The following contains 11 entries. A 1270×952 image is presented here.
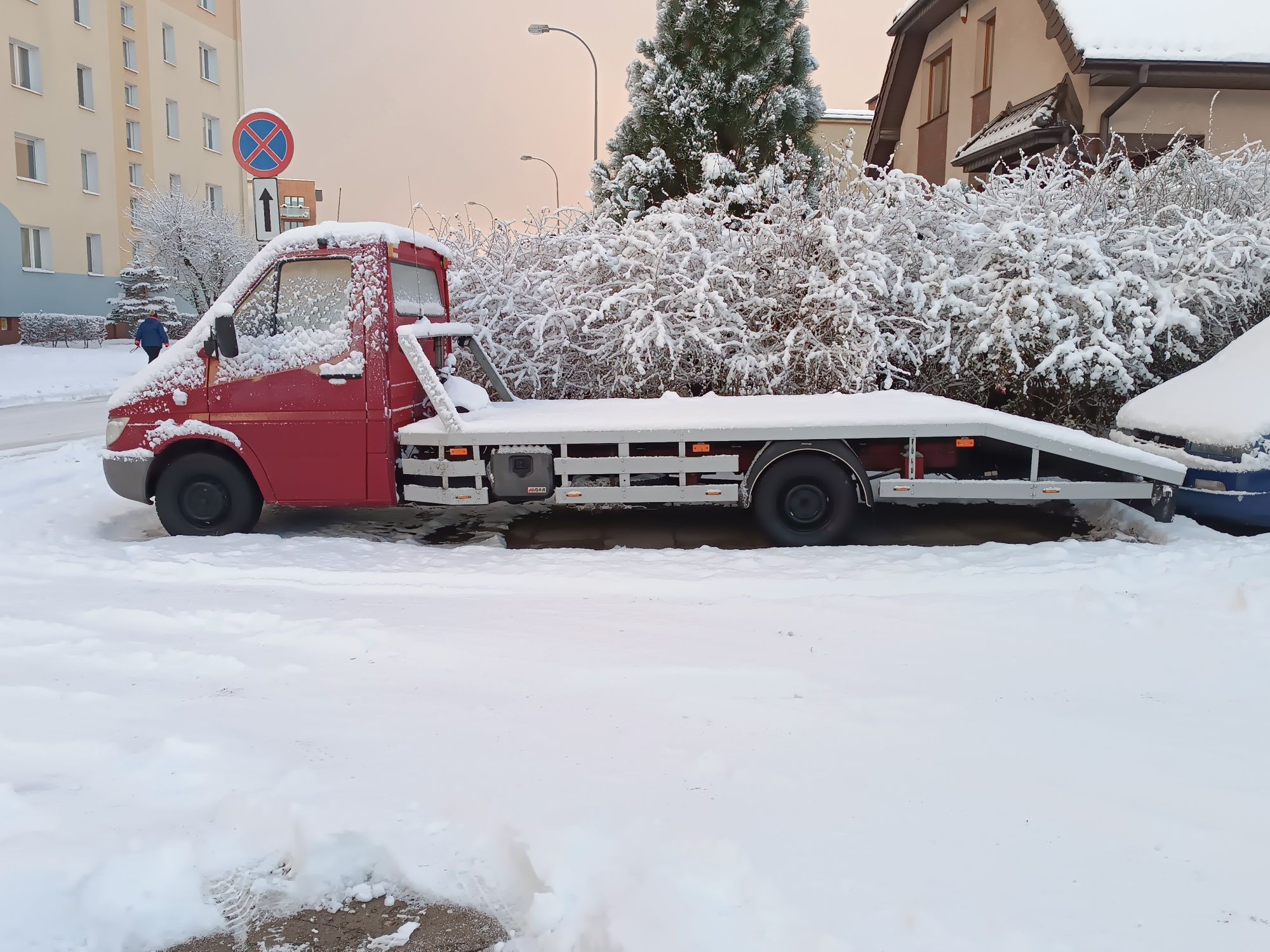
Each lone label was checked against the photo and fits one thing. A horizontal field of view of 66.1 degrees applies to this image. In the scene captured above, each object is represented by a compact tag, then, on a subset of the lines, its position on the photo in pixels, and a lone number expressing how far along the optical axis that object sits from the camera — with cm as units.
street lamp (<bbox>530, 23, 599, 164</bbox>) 2456
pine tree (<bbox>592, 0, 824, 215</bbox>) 1530
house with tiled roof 1420
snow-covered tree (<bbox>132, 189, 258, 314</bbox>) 3469
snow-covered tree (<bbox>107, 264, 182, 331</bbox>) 3369
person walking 2112
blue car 653
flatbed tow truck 681
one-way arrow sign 902
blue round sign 904
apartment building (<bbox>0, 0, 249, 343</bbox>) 3155
